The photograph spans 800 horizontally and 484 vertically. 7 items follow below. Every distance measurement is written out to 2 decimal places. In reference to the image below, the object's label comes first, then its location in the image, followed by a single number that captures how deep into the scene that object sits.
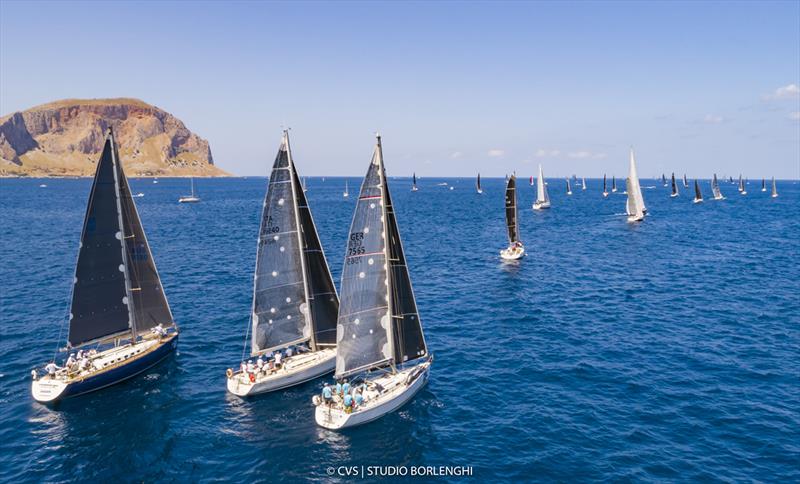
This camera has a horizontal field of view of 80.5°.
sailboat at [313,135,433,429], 29.53
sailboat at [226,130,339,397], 33.06
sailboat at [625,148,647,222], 118.12
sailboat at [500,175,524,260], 75.09
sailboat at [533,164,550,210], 159.75
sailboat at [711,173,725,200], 193.05
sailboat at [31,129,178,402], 33.47
